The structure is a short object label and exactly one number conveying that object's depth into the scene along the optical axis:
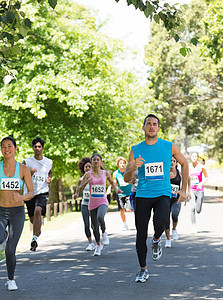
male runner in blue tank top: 7.31
